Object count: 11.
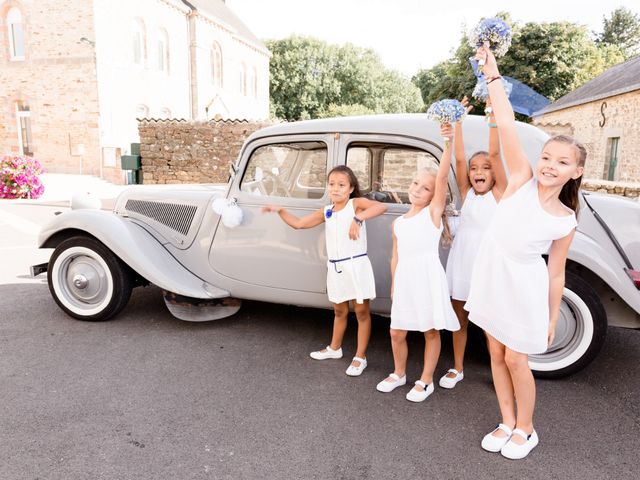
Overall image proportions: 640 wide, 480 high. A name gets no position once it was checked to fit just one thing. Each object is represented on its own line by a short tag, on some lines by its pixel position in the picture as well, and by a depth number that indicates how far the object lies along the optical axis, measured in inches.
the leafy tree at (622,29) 2233.0
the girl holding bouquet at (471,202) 115.0
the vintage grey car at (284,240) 124.8
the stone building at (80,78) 784.3
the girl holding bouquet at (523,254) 85.7
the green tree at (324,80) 1886.1
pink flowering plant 538.9
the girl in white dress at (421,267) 114.0
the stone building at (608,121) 618.5
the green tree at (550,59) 1284.4
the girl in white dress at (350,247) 126.6
